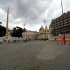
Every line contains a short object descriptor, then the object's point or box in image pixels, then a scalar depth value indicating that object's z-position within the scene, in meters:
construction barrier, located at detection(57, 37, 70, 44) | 10.54
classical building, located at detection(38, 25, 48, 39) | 56.80
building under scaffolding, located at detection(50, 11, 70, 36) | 40.34
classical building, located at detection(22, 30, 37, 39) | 66.04
